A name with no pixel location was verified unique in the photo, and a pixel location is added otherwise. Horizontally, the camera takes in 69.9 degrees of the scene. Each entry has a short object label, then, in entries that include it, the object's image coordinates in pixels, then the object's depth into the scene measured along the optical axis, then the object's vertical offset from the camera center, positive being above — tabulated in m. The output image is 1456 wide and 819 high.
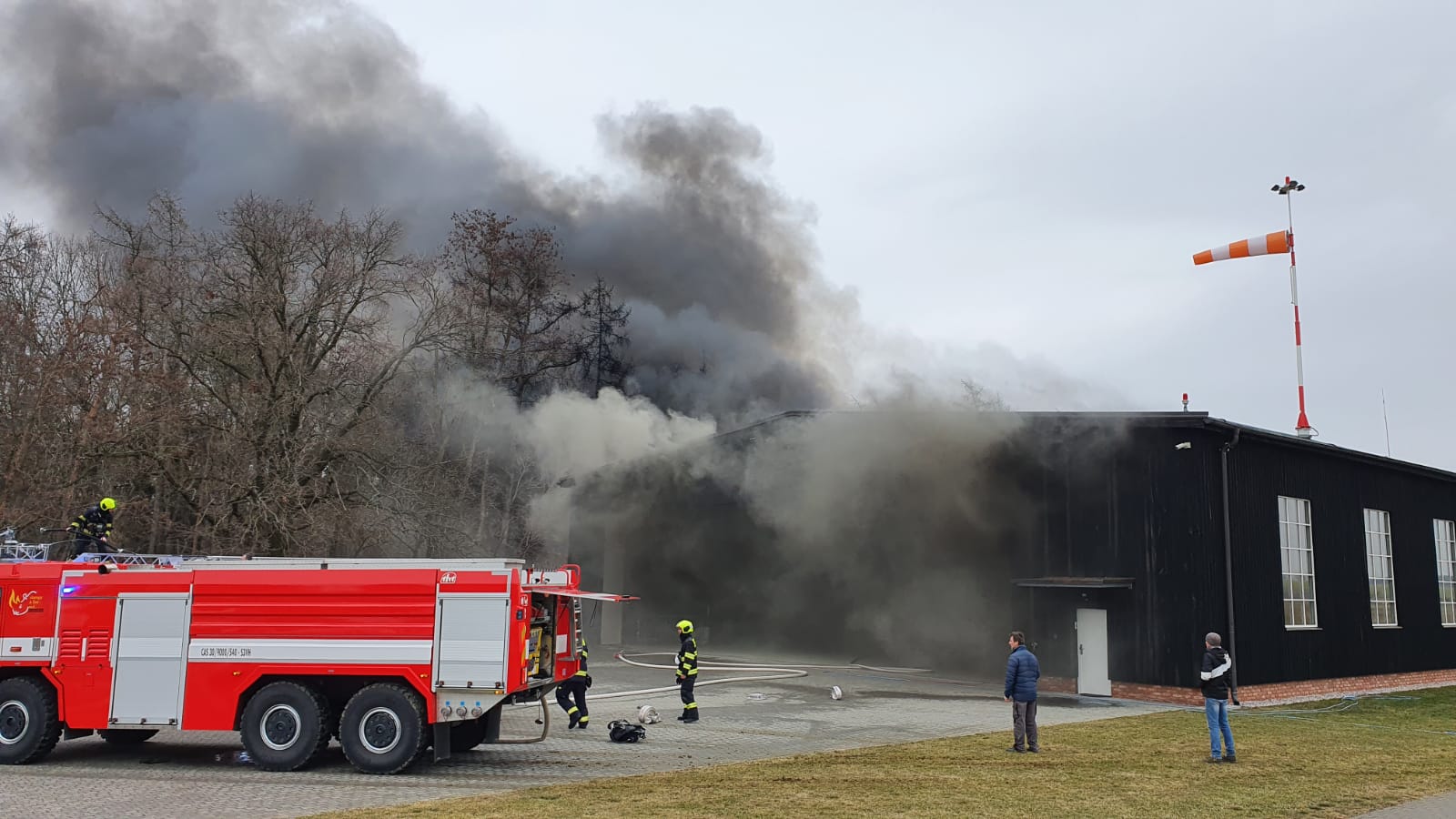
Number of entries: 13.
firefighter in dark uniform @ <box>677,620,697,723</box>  15.48 -1.47
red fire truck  11.16 -0.96
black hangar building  19.94 +0.65
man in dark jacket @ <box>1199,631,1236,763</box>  11.71 -1.29
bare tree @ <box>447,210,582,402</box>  32.12 +8.51
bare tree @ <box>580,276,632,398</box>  33.25 +7.14
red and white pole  25.44 +6.71
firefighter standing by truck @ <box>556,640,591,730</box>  14.57 -1.76
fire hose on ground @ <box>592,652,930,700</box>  24.03 -2.40
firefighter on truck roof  13.30 +0.45
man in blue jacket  12.55 -1.43
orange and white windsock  25.73 +8.13
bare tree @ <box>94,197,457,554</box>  22.69 +4.75
